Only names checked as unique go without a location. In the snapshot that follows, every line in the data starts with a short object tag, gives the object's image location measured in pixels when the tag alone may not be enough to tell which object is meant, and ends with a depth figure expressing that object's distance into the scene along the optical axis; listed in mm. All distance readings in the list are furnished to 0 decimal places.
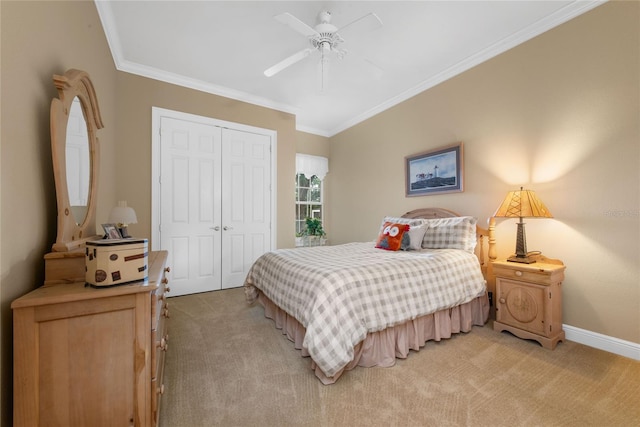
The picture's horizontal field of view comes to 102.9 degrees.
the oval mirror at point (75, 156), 1224
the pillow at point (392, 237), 2859
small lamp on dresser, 2211
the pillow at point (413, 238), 2883
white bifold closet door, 3391
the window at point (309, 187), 5168
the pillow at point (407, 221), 3164
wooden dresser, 861
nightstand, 2086
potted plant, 4988
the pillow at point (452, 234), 2709
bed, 1692
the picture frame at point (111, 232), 1674
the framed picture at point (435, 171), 3148
